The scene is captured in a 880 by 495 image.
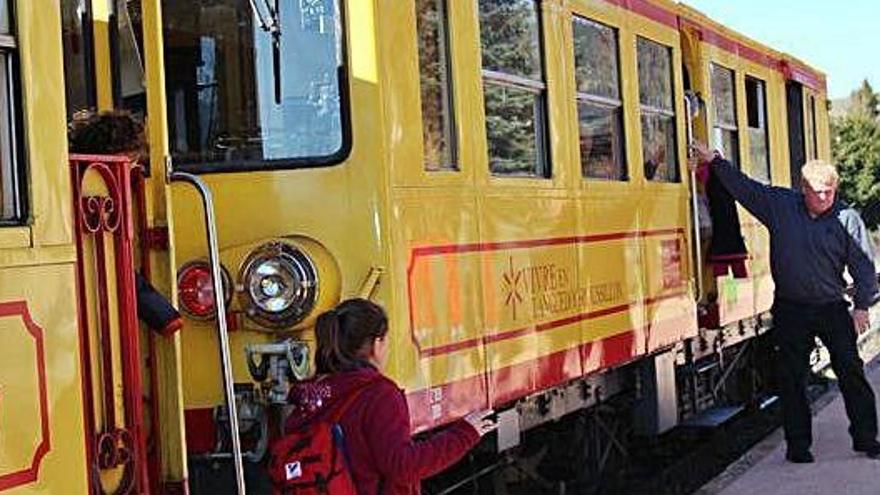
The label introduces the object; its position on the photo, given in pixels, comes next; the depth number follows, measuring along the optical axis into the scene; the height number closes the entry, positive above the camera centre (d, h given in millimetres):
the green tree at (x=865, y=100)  58531 +5277
